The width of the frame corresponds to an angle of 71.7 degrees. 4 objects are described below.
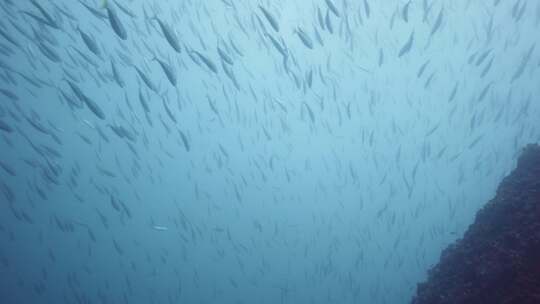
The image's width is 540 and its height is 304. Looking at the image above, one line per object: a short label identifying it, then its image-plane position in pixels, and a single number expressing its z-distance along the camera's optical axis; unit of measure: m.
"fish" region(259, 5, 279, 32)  5.46
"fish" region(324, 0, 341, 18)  5.94
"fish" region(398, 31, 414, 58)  6.88
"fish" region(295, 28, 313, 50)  5.73
